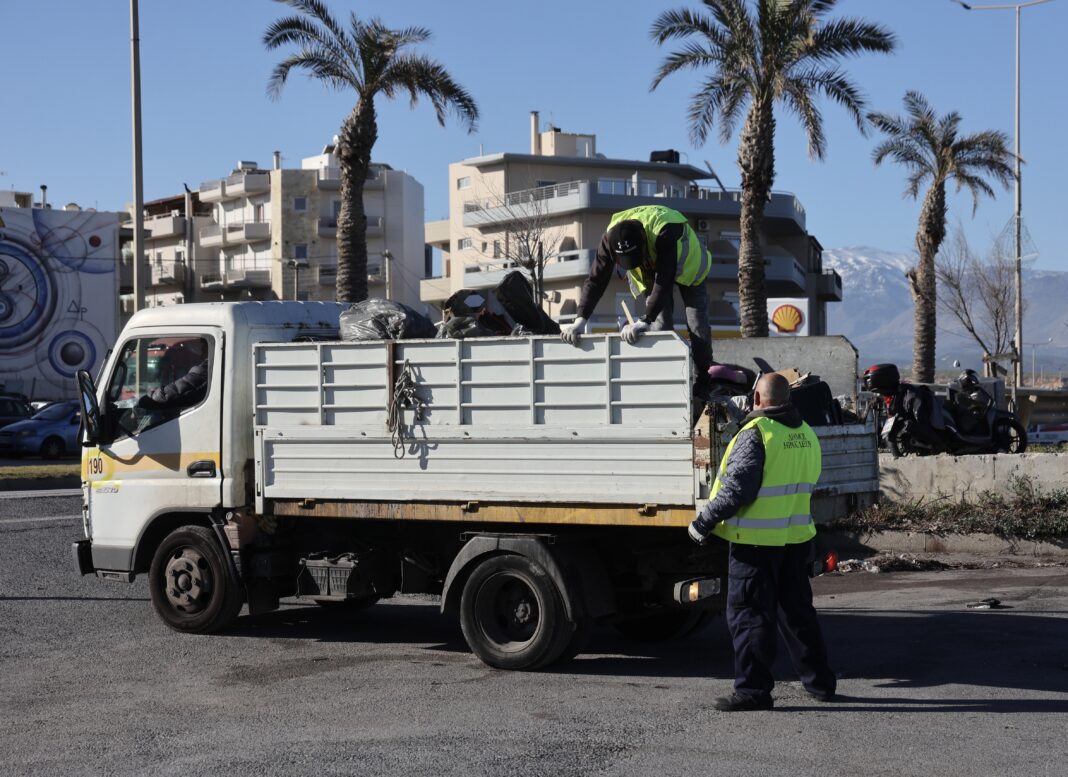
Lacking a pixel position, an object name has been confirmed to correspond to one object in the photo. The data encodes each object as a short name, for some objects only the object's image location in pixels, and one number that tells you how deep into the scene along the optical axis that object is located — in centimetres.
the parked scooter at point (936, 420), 1738
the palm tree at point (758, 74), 2670
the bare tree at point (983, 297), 4900
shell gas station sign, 5200
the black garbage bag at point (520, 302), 920
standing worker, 725
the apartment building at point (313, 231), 8525
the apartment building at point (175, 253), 9044
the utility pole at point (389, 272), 7968
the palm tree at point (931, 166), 3916
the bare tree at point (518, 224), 5974
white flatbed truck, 796
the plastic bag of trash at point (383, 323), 924
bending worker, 865
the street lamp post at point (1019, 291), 4219
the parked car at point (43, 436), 3375
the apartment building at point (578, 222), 6169
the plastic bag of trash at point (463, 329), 908
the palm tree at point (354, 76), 2786
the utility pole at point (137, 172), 2516
